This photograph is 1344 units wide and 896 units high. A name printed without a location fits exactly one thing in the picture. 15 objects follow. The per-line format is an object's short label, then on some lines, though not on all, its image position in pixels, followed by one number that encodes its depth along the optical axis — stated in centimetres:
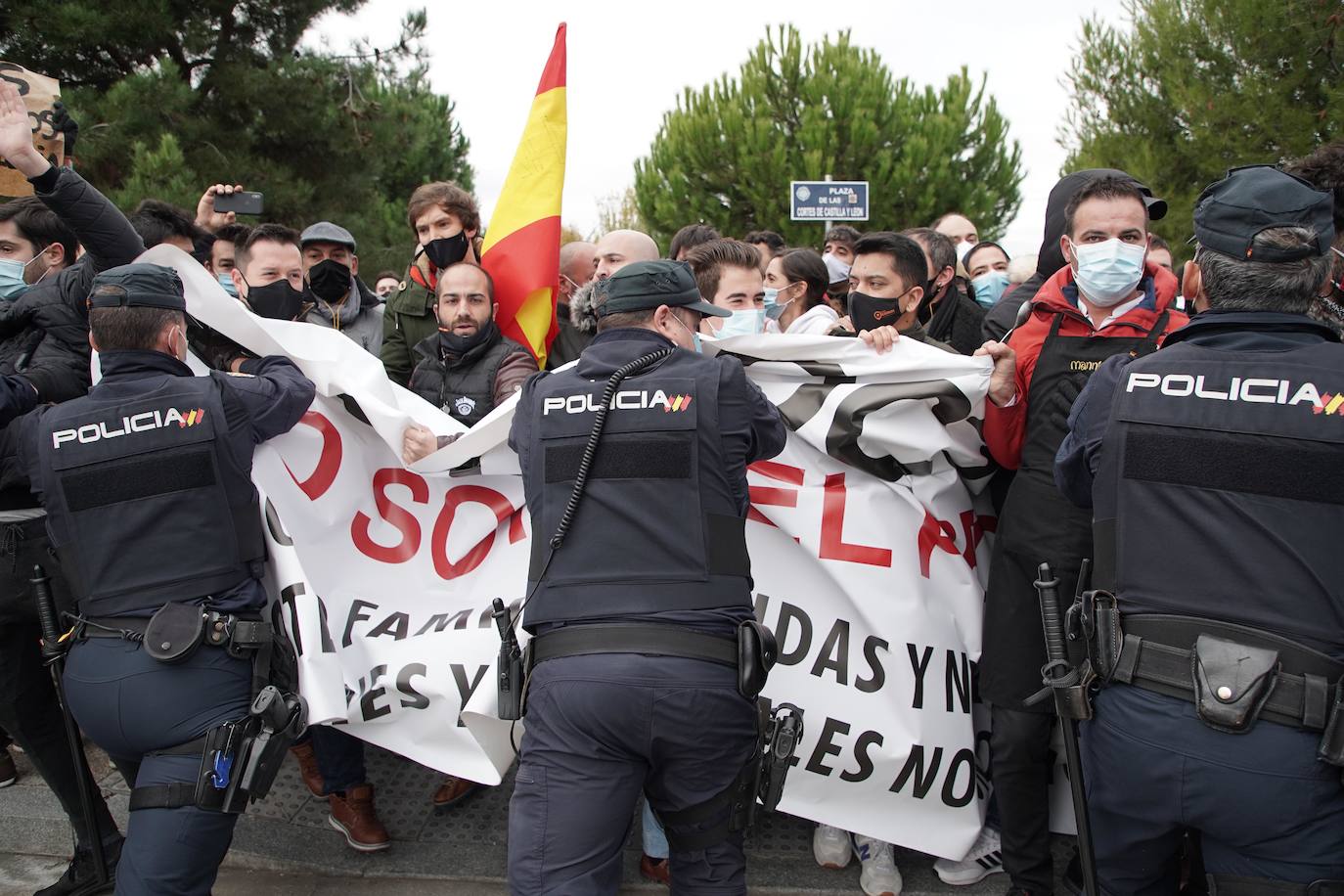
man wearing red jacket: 314
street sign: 1010
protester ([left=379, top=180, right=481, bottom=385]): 457
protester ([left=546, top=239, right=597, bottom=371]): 500
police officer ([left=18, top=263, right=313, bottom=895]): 288
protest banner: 339
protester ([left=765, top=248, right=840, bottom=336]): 497
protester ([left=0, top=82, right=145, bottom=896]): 341
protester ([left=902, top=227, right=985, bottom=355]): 451
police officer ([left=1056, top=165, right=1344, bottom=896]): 219
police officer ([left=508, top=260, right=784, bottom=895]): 251
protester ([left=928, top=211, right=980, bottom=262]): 719
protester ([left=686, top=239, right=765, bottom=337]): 409
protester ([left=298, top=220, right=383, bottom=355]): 504
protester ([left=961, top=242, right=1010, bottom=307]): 588
